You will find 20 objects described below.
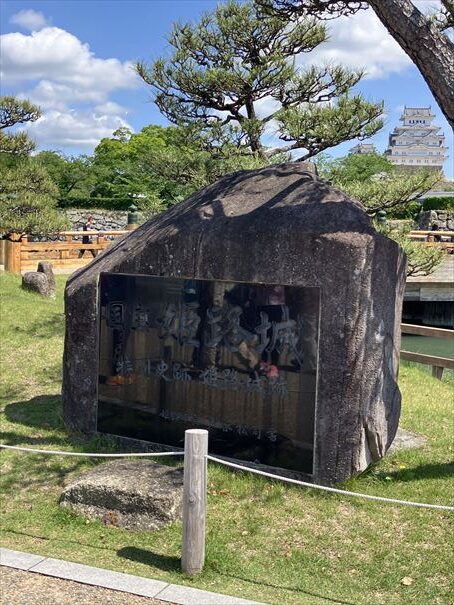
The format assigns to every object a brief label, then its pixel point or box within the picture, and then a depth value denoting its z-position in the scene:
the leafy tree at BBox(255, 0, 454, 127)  6.32
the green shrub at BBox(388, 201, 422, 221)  39.92
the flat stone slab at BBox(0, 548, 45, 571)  5.08
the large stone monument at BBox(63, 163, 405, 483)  6.54
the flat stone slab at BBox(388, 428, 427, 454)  7.79
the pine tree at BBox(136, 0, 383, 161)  11.88
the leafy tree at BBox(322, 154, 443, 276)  10.96
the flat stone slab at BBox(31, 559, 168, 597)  4.73
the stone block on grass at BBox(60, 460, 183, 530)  5.93
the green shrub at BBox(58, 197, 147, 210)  45.25
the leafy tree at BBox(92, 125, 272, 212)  12.20
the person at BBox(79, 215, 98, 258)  21.81
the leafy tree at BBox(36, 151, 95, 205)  44.66
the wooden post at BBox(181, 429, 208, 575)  5.03
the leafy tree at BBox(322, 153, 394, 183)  40.28
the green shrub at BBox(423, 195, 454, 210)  41.97
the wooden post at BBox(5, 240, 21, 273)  19.36
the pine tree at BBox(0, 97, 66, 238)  14.62
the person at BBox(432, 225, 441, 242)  27.39
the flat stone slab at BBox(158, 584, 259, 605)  4.58
